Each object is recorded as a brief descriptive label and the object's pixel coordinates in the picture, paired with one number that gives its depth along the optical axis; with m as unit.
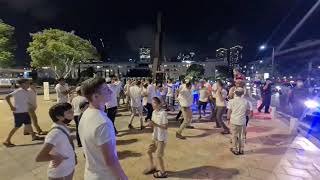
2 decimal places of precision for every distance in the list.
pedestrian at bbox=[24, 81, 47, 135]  5.02
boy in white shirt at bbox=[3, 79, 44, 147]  4.55
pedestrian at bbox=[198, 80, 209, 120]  7.03
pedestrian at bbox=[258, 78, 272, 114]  7.99
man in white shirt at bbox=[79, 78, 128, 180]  1.35
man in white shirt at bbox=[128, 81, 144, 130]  5.84
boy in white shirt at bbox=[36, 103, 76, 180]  1.83
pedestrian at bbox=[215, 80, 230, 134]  5.41
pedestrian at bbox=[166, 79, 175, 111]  9.53
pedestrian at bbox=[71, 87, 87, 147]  4.41
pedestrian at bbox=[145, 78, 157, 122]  6.51
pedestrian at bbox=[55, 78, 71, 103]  5.91
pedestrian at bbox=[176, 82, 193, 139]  5.21
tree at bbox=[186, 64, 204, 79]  41.41
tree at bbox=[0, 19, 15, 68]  15.78
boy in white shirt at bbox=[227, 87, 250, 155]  3.94
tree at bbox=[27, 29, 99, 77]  19.21
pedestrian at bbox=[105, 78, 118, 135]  5.16
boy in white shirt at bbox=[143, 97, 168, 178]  3.12
